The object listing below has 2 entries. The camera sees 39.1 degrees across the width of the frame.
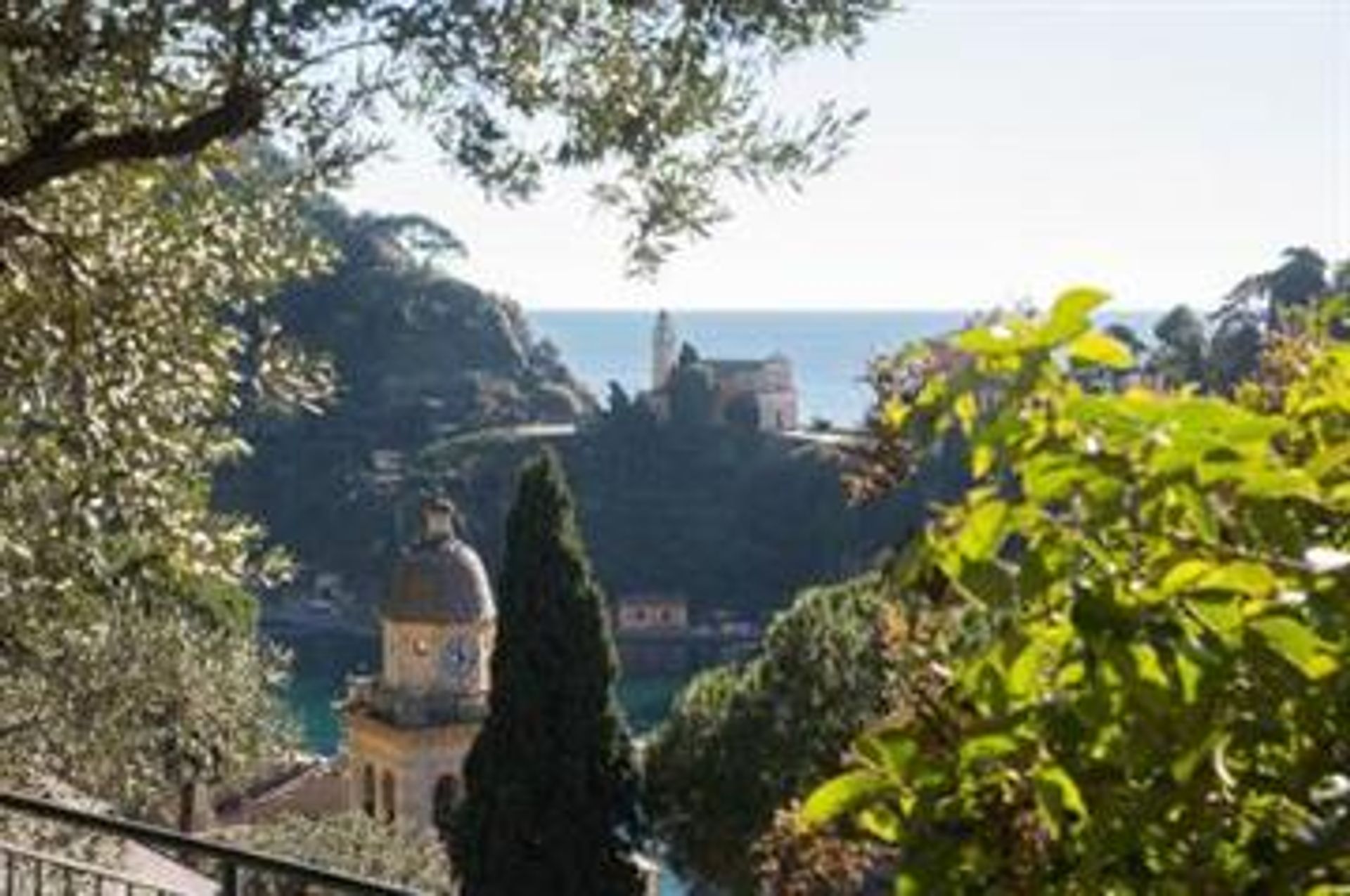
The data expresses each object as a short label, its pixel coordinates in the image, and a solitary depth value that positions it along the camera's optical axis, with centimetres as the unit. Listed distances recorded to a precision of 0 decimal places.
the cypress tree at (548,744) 2050
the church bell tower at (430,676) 3278
